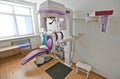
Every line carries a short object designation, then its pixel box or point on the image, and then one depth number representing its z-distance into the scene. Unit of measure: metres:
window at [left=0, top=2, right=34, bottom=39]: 2.18
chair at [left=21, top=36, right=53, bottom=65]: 1.61
